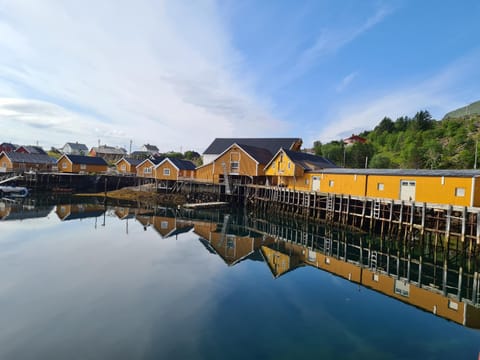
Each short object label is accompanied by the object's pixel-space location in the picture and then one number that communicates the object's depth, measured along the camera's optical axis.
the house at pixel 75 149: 92.62
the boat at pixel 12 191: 39.19
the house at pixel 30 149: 77.45
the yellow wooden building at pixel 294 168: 27.84
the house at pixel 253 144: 46.06
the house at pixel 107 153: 88.06
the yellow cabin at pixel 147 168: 45.41
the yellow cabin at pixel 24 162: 51.75
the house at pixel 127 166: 55.03
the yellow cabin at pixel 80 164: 52.75
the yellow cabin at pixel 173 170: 41.55
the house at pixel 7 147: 75.62
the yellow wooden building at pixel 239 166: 34.22
